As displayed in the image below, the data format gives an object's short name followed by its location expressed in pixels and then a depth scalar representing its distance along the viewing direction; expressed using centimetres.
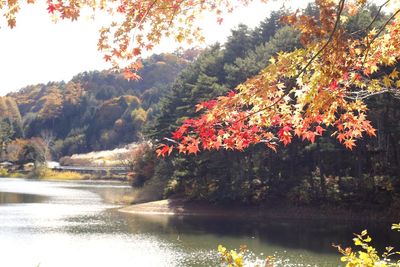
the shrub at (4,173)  8498
